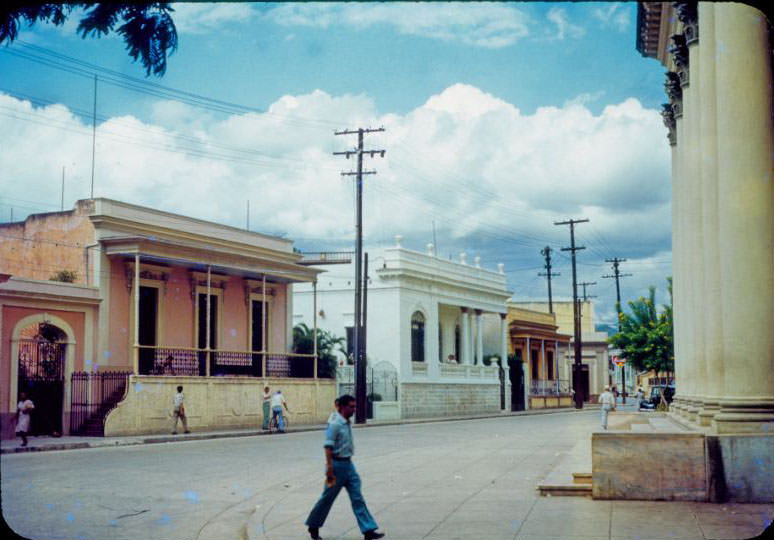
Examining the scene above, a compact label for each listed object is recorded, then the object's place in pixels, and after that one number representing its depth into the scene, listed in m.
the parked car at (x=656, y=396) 36.03
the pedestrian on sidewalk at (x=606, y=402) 26.08
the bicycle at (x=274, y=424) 29.64
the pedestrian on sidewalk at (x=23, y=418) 20.97
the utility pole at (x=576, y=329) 53.69
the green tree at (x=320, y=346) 38.94
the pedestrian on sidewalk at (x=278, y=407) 29.31
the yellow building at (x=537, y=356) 59.12
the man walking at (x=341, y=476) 9.00
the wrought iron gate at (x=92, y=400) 25.95
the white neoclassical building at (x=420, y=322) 43.28
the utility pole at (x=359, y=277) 34.22
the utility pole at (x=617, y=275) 80.31
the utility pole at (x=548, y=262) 72.81
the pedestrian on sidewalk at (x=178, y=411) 27.19
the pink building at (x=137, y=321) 25.47
